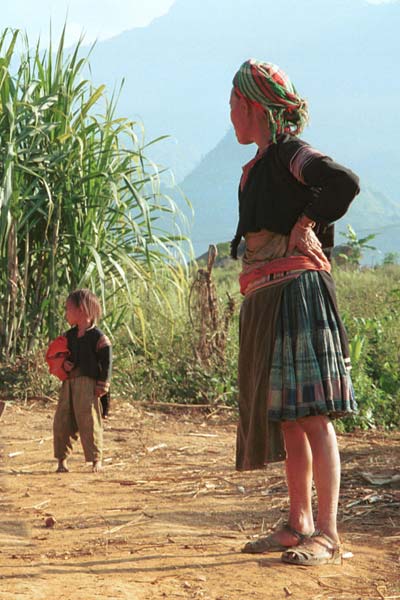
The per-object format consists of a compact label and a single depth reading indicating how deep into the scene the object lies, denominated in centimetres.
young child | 847
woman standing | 500
